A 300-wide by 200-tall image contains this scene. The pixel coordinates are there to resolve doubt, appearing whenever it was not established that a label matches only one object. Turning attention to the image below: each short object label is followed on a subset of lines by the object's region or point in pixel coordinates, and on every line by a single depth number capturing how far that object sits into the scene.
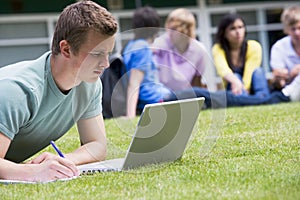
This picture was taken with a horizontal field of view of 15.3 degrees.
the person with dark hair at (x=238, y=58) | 12.91
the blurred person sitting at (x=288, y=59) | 12.77
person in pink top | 10.61
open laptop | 4.50
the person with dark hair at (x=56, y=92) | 4.50
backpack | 10.87
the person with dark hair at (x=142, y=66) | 10.51
